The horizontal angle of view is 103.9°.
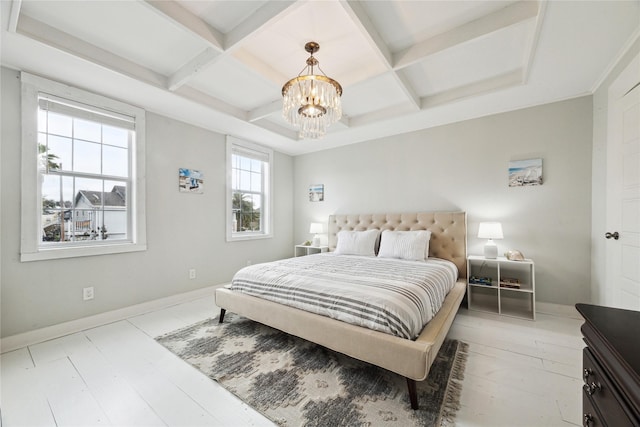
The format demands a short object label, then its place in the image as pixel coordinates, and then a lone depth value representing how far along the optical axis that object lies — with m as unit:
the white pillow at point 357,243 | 3.53
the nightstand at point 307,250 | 4.42
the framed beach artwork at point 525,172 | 2.90
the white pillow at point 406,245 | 3.09
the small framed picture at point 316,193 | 4.70
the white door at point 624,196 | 1.91
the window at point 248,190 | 3.93
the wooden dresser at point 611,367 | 0.59
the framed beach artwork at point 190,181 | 3.34
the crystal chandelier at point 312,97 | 1.99
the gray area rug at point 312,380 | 1.41
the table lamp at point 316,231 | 4.53
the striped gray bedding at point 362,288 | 1.63
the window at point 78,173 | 2.27
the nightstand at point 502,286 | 2.79
